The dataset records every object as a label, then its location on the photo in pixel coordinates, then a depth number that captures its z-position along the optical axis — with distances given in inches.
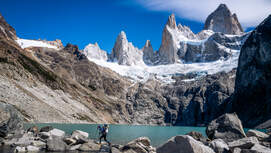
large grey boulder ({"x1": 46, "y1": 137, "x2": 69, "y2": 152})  844.6
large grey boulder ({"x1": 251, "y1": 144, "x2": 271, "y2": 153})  549.5
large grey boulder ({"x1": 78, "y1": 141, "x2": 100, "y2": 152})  898.7
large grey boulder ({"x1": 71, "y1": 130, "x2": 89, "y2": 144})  978.0
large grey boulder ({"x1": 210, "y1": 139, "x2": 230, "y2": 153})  647.8
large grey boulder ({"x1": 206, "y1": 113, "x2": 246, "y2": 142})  1042.1
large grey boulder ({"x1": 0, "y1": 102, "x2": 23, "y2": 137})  1010.1
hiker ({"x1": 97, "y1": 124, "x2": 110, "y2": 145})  1085.9
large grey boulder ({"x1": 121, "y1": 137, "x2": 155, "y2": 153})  827.6
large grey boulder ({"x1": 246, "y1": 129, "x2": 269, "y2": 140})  910.1
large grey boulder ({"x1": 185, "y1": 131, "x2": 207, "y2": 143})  1358.4
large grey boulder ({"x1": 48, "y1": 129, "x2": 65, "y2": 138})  1110.2
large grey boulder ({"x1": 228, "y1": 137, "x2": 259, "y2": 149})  655.1
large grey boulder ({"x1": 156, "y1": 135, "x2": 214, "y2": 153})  475.7
